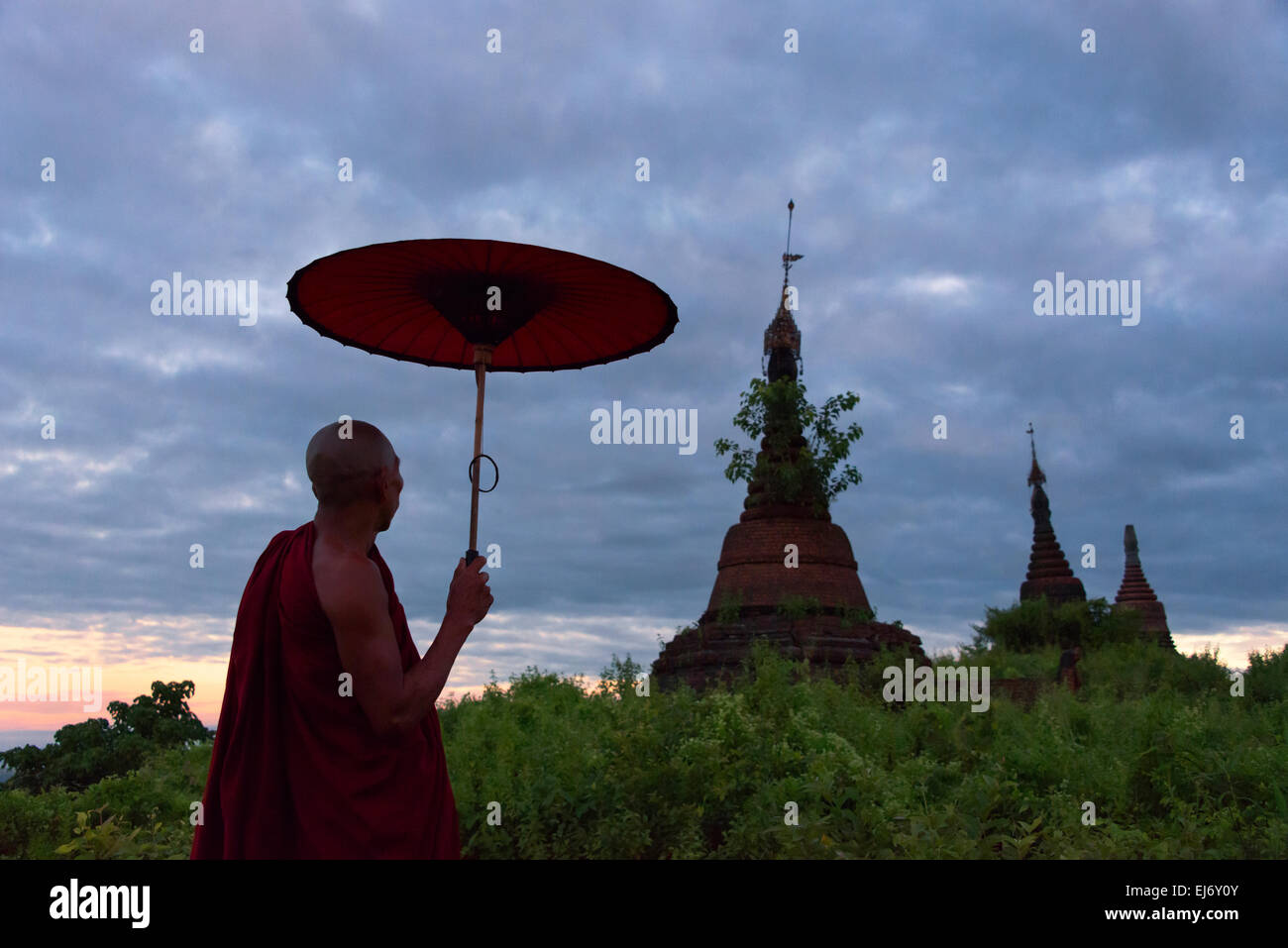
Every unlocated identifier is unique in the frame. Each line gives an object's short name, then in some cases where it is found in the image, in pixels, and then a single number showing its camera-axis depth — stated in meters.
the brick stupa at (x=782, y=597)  14.41
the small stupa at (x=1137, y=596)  31.00
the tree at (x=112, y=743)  11.43
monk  2.90
